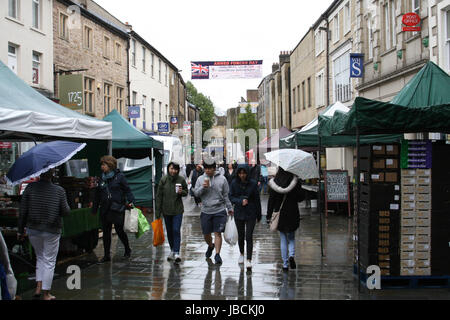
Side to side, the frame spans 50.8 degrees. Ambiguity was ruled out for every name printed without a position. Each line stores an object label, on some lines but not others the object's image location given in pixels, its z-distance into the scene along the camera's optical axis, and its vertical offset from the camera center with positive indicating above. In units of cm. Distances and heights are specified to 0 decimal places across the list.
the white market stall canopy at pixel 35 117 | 739 +82
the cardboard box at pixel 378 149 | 695 +16
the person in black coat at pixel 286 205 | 805 -77
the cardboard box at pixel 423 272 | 694 -165
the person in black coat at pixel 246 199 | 837 -69
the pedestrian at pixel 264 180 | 2696 -107
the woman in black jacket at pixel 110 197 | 906 -67
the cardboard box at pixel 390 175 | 696 -24
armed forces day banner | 1959 +386
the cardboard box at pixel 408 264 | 696 -154
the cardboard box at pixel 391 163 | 694 -6
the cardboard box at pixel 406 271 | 694 -164
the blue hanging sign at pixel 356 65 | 2141 +431
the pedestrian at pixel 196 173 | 1852 -43
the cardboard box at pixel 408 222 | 700 -93
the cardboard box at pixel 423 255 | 696 -141
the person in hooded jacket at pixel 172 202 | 891 -76
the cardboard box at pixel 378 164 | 695 -6
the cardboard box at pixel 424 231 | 700 -106
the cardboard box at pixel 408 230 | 700 -105
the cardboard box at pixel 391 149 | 695 +15
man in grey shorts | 879 -75
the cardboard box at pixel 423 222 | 700 -93
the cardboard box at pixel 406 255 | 696 -141
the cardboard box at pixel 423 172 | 698 -19
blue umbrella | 650 +3
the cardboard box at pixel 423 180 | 699 -32
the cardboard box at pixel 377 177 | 696 -25
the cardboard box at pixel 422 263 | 695 -152
